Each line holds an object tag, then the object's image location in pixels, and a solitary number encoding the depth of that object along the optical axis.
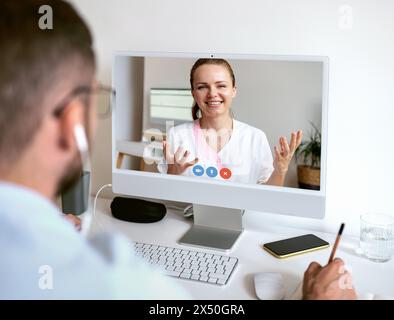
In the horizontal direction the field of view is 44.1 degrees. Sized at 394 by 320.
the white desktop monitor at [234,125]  1.23
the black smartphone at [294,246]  1.30
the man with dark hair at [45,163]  0.59
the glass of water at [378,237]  1.29
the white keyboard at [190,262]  1.16
